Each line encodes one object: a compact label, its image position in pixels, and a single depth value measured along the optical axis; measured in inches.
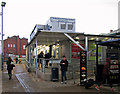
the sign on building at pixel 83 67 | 238.4
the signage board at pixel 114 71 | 218.9
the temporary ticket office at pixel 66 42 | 300.8
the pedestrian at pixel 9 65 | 306.9
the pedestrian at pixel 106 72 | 207.5
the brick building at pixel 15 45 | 1359.5
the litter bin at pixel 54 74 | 273.2
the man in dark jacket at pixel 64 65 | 258.5
